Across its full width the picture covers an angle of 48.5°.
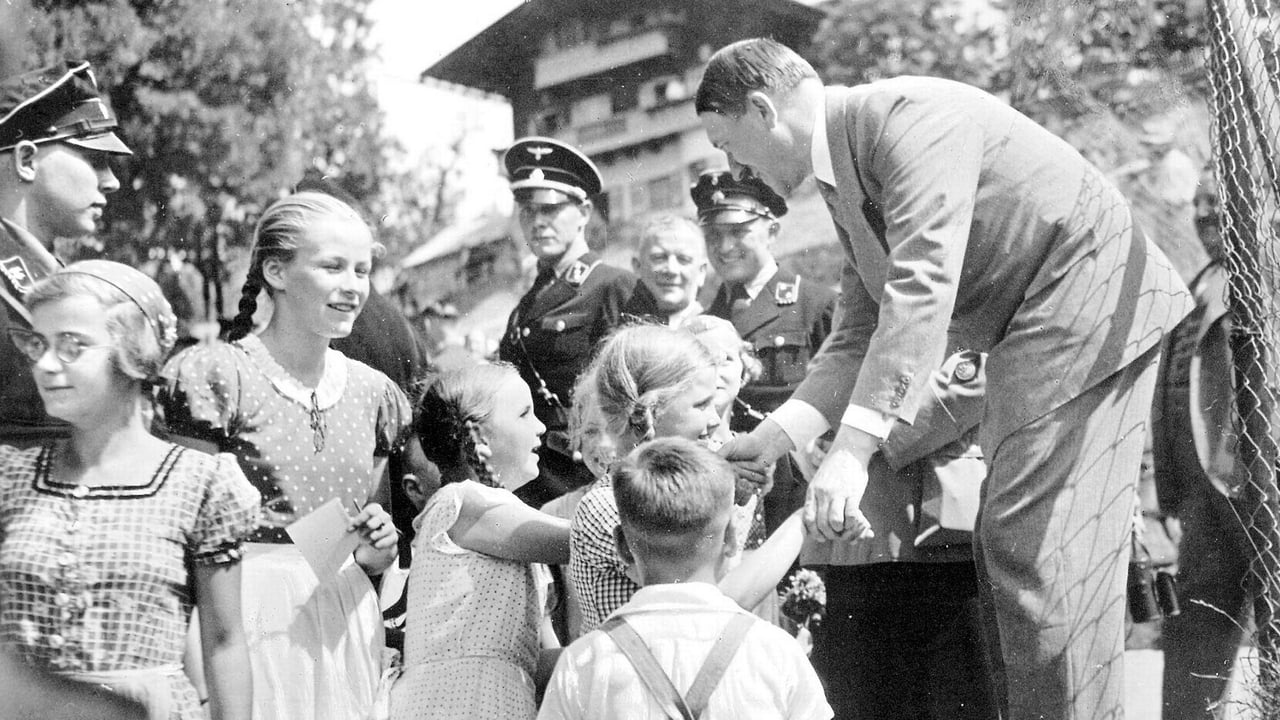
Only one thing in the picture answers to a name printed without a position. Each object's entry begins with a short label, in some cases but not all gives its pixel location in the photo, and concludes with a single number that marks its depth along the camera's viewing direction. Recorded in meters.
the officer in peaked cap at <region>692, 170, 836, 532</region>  5.02
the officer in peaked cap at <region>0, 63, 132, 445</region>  3.92
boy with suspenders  2.52
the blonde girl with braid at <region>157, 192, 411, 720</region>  3.55
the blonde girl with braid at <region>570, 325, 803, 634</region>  2.97
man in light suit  2.95
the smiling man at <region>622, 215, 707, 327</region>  5.14
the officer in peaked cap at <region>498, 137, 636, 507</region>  5.04
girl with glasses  2.69
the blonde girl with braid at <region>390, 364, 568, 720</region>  3.13
